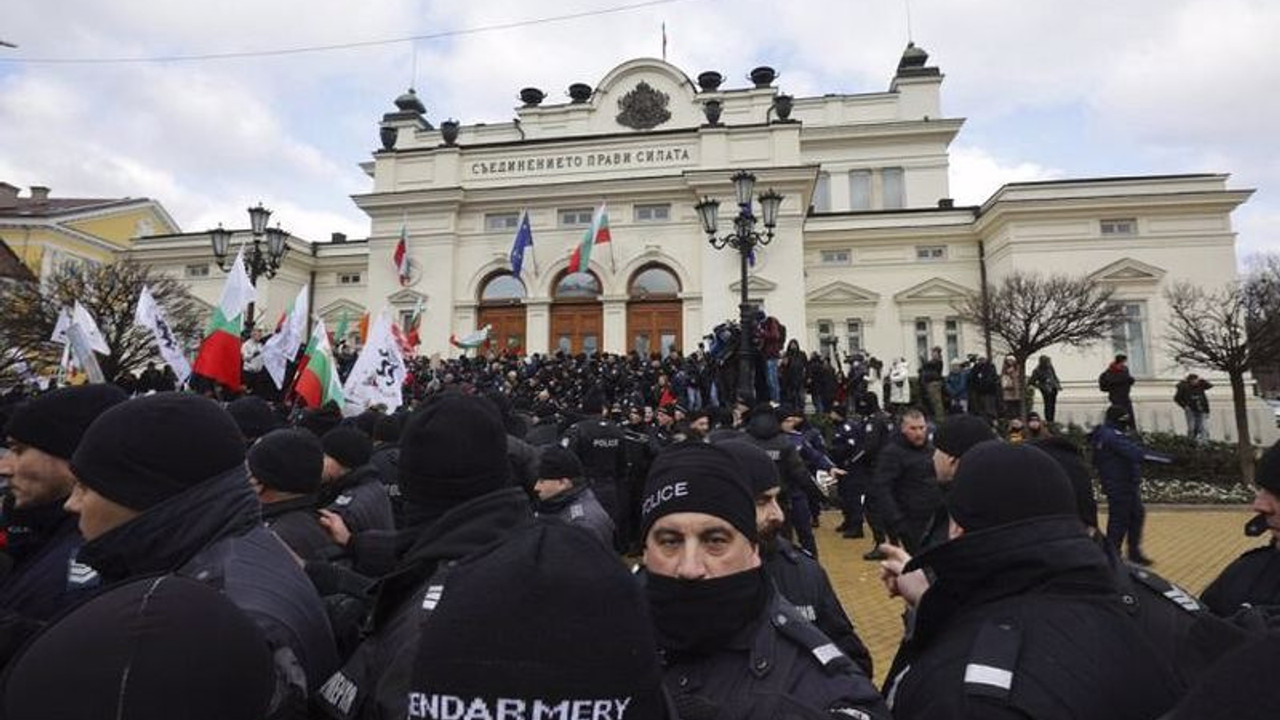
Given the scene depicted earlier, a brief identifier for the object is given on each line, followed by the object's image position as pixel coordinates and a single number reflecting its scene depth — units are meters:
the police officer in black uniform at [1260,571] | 2.73
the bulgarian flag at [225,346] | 8.80
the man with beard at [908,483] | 6.77
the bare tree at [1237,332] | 19.61
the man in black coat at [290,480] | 3.31
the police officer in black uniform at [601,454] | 8.28
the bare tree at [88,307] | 23.25
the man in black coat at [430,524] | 1.83
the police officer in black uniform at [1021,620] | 1.68
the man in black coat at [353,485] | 4.17
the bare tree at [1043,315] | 23.09
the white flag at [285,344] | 10.25
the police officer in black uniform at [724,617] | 1.74
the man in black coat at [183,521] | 1.92
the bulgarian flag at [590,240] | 25.94
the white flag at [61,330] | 10.71
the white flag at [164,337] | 9.51
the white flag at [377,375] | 10.02
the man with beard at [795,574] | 3.18
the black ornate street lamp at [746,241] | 13.03
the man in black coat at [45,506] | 2.36
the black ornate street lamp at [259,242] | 15.05
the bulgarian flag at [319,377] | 9.33
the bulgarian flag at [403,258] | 28.50
